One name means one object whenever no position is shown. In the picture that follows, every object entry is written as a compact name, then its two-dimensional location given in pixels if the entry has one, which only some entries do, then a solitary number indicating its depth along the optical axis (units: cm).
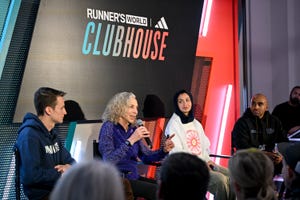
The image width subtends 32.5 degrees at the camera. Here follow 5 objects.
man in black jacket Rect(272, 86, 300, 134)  595
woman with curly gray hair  412
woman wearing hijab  479
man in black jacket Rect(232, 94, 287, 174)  523
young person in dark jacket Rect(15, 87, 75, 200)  353
